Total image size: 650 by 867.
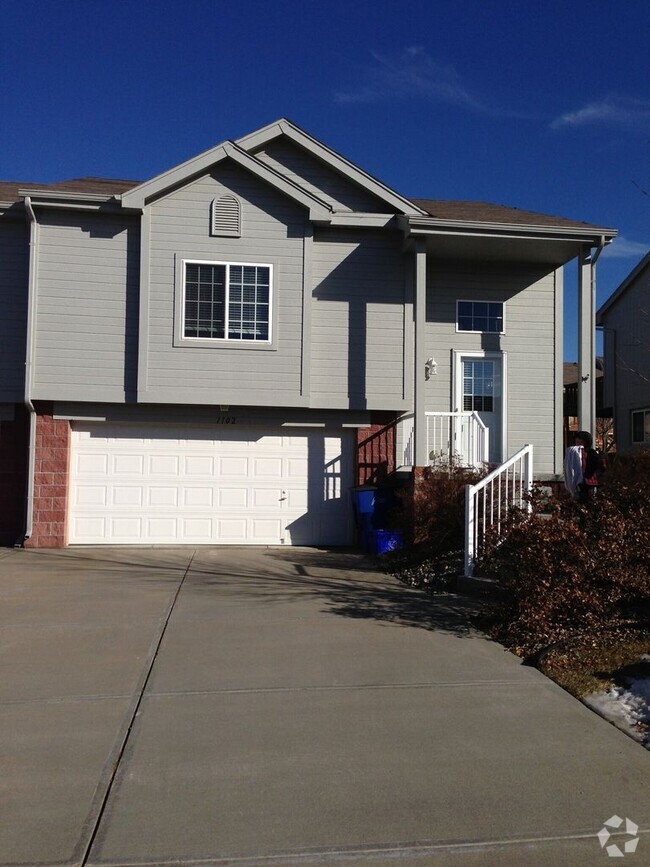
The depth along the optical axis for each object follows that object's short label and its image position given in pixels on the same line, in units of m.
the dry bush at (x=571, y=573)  6.47
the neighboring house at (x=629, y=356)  19.88
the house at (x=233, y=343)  12.89
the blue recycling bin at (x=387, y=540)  11.77
